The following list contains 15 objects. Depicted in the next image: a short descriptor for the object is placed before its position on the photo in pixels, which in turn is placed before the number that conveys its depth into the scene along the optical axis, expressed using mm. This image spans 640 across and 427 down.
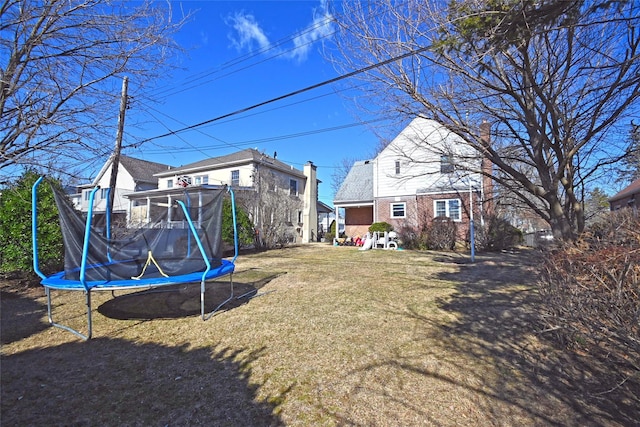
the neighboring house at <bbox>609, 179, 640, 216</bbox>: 20234
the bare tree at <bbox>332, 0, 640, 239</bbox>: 3439
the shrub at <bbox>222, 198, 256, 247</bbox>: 13766
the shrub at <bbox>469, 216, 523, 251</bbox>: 14781
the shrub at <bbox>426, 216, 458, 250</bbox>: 15469
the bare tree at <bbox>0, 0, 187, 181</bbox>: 4922
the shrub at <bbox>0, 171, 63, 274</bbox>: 6432
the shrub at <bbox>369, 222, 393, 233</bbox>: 17717
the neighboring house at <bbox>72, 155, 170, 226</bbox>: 24531
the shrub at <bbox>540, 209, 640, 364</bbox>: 2152
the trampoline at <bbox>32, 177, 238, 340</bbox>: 4430
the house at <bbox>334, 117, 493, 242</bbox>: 16406
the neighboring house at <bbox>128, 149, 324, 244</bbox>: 16422
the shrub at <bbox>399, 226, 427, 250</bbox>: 16172
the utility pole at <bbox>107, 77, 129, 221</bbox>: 7976
